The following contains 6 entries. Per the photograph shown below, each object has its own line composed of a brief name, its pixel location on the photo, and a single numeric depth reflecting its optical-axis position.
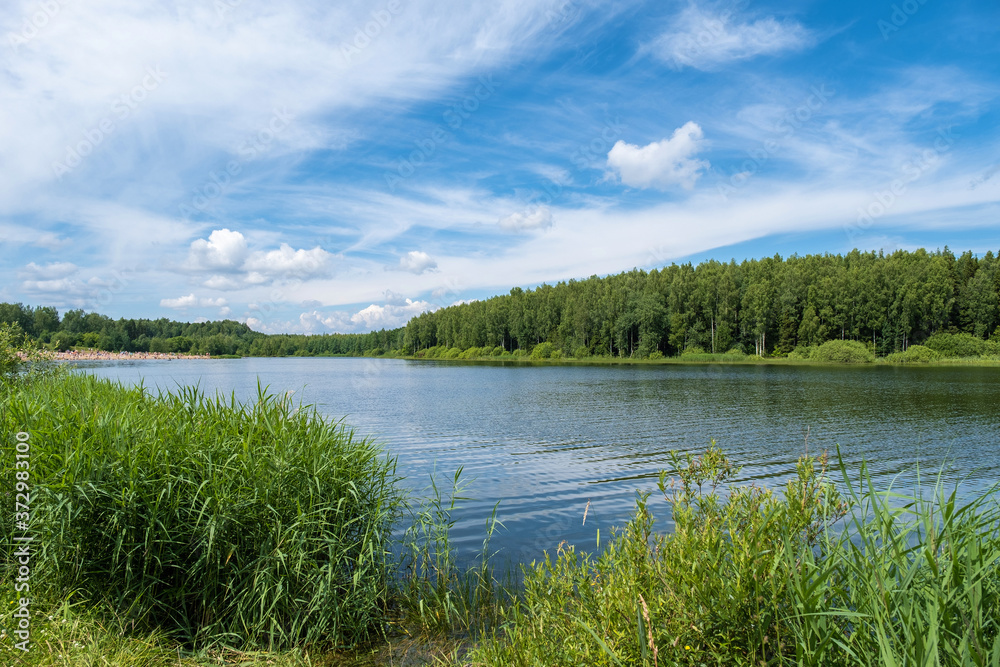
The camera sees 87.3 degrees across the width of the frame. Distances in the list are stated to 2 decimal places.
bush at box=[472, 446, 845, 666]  3.83
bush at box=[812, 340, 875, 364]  86.81
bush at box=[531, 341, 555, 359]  126.88
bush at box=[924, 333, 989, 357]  84.94
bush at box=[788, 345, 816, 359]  93.71
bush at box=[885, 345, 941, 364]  84.25
